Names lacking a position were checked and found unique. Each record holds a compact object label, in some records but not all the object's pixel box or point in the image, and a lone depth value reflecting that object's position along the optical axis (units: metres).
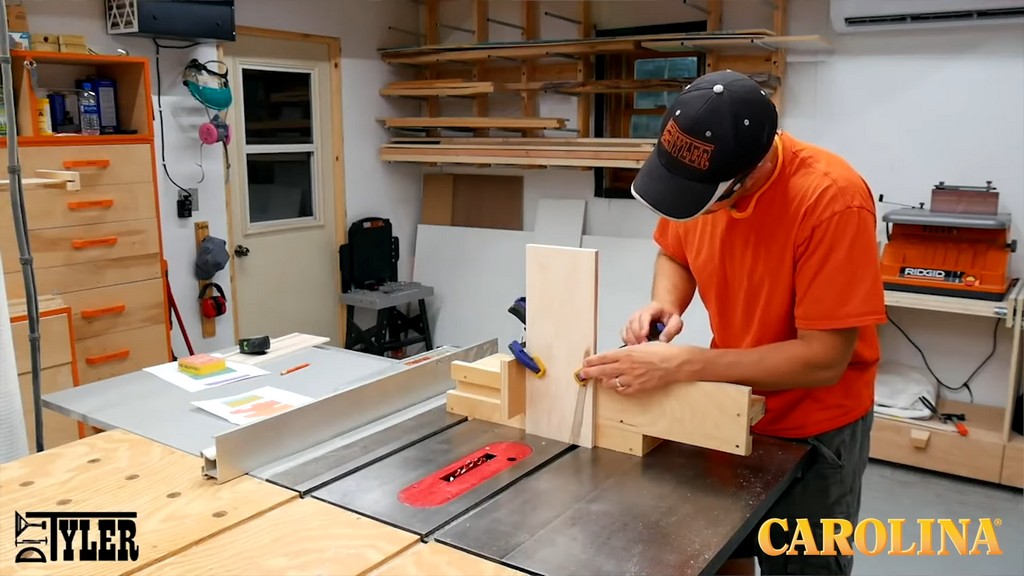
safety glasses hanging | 3.90
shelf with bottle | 3.22
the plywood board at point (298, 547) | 1.28
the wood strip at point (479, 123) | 4.36
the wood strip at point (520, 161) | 4.12
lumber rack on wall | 4.00
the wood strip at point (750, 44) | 3.65
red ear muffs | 4.12
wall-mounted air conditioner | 3.42
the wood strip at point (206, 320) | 4.10
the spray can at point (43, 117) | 3.18
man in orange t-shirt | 1.49
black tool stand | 4.74
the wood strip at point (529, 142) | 4.06
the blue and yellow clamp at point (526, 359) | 1.77
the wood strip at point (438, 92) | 4.53
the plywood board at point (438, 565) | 1.25
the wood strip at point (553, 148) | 4.05
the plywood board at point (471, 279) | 4.95
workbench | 1.31
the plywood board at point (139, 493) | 1.37
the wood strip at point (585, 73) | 4.51
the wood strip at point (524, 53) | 4.14
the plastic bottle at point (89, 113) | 3.37
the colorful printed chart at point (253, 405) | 1.96
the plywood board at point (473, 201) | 5.04
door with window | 4.36
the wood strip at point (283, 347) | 2.45
